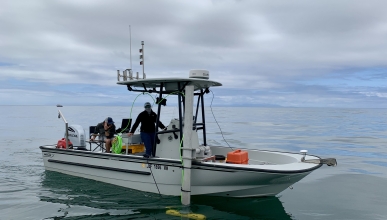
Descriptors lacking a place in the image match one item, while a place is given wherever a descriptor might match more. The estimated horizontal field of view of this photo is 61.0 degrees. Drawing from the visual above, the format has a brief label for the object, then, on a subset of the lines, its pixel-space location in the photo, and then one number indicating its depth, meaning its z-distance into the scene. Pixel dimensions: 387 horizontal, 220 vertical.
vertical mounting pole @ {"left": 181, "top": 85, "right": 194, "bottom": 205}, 7.28
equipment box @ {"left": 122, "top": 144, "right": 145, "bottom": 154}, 9.10
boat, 7.21
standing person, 8.58
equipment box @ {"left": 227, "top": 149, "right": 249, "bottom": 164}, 7.71
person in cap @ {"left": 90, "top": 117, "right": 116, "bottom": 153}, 9.47
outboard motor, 10.30
